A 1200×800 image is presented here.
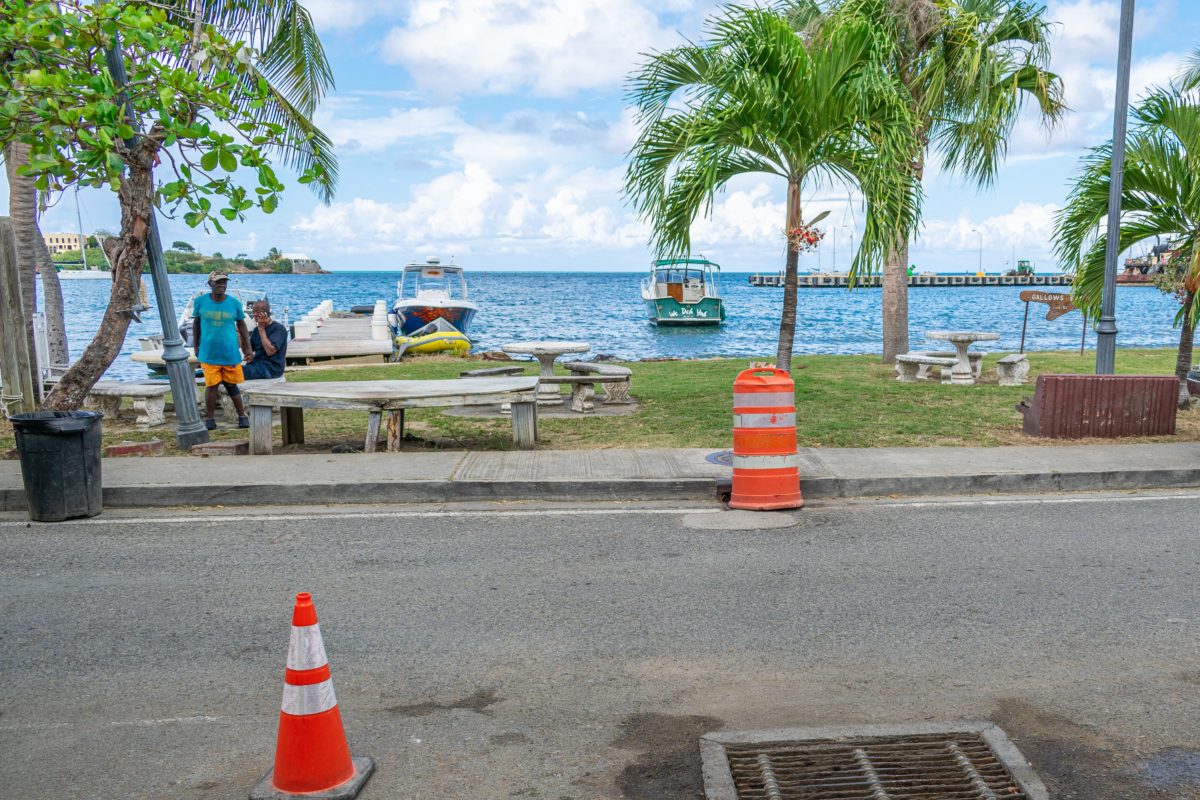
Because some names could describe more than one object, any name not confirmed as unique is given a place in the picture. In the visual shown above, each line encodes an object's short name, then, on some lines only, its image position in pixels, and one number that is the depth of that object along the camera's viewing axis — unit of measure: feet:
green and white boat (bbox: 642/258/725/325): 185.88
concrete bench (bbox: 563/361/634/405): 47.09
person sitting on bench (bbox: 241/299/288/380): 42.75
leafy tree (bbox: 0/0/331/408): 26.27
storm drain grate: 12.97
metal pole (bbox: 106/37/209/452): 35.50
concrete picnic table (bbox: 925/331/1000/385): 53.88
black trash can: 26.96
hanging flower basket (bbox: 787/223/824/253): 39.11
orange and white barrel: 27.45
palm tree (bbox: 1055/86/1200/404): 42.42
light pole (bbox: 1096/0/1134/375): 39.75
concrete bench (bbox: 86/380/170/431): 41.83
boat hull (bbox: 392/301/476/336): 125.80
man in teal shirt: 38.68
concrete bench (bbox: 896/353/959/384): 53.68
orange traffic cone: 12.68
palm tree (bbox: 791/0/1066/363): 58.23
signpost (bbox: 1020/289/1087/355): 69.62
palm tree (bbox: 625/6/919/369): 38.24
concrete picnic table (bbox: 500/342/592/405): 46.29
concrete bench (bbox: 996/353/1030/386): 54.24
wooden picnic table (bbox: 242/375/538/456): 33.27
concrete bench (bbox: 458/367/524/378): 51.62
